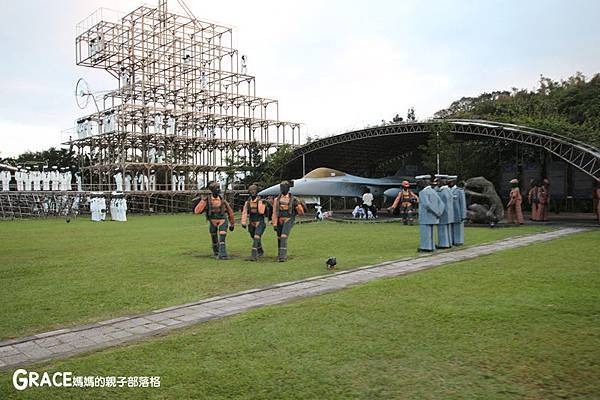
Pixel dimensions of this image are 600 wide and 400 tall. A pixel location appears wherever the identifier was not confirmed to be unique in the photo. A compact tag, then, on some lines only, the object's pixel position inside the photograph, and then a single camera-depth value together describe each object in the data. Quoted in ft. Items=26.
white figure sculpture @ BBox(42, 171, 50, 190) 114.76
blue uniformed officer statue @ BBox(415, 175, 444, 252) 40.04
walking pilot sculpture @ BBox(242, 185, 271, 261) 38.58
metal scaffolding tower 122.93
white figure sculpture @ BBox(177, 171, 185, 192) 132.77
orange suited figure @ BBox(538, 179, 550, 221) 71.72
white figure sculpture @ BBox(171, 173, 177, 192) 126.52
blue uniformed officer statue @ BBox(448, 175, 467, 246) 44.24
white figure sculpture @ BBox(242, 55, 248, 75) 149.48
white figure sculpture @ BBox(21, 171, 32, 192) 112.75
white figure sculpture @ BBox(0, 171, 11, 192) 108.47
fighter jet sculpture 84.23
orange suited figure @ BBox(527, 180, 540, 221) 72.49
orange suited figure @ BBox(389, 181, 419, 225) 67.87
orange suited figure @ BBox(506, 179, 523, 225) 65.99
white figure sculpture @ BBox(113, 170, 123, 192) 116.06
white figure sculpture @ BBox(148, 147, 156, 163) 126.25
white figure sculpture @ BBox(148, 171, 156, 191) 125.18
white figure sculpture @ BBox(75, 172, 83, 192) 120.43
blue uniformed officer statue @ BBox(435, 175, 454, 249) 42.06
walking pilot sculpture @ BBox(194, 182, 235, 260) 39.24
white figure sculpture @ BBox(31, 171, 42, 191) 113.91
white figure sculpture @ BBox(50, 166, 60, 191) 116.47
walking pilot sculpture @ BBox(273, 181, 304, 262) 38.07
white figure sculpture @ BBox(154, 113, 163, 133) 121.19
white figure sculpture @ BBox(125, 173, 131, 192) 118.55
